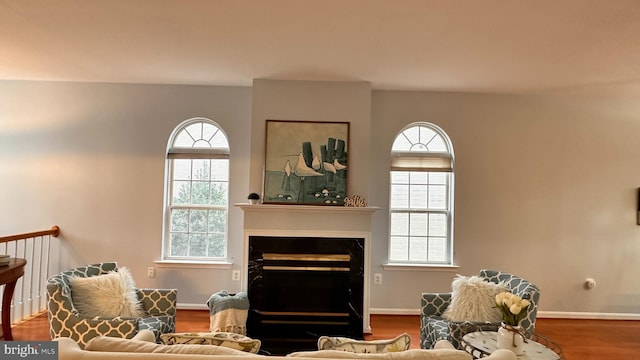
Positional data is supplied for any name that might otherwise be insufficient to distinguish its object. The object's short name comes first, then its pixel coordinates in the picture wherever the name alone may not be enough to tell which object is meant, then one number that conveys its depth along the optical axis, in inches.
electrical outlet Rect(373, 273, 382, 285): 165.3
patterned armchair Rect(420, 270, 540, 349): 97.0
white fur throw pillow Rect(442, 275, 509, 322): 106.1
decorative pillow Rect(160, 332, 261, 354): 61.1
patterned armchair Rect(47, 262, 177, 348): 93.4
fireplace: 141.9
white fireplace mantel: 145.3
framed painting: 149.9
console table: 112.3
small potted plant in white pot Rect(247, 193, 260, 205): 144.7
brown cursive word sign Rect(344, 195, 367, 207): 147.5
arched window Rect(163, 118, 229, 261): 167.8
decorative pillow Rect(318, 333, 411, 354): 61.3
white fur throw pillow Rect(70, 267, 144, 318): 101.8
